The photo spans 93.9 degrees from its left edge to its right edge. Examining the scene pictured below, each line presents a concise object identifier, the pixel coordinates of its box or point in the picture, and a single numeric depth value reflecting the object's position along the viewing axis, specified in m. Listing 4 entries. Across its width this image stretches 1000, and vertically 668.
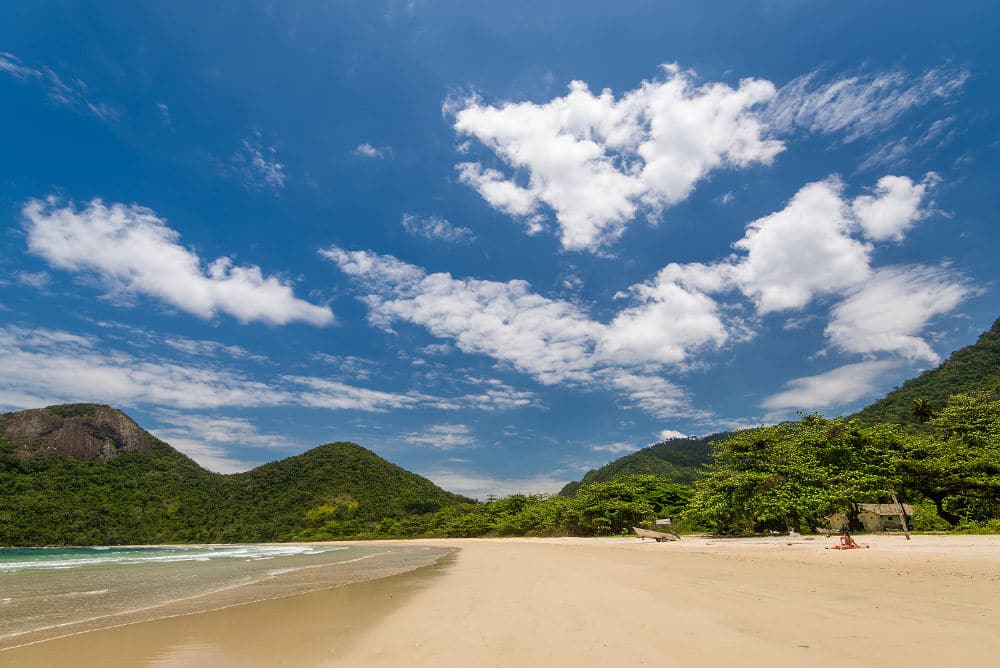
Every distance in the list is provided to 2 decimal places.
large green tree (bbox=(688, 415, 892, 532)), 22.38
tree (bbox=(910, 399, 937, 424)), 42.41
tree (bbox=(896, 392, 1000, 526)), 22.42
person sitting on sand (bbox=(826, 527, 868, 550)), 15.98
